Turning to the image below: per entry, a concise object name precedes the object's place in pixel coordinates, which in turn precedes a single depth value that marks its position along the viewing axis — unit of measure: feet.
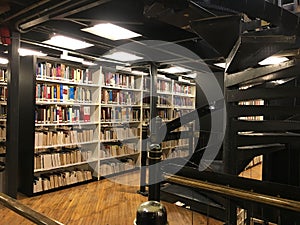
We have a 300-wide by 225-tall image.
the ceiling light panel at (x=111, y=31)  10.86
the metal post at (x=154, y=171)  4.17
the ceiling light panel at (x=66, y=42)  12.79
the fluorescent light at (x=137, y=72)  19.73
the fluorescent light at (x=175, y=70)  20.07
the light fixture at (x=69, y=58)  15.28
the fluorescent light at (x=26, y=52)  14.35
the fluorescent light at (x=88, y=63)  16.35
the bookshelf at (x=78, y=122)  13.93
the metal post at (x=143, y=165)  15.12
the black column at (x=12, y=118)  12.09
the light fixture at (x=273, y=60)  13.76
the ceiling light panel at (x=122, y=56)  16.52
